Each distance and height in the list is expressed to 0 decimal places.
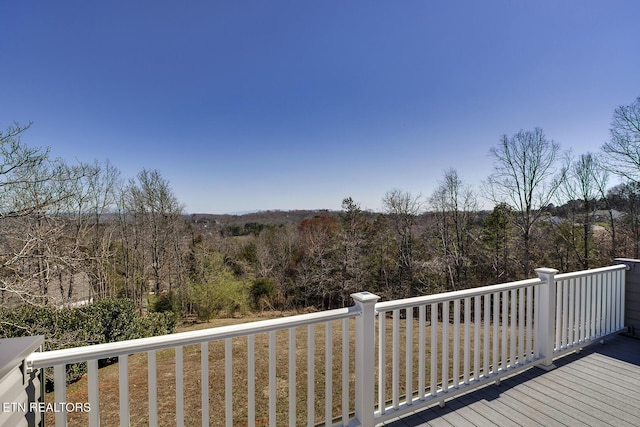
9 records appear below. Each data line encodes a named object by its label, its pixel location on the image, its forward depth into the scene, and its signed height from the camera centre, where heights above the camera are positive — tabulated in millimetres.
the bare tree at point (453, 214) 15758 -363
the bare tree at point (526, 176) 13664 +1605
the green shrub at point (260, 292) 16812 -4969
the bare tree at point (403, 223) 16953 -921
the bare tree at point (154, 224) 15320 -687
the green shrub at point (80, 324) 5664 -2654
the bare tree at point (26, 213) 5270 +8
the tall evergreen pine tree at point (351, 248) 16984 -2413
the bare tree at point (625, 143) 9781 +2328
